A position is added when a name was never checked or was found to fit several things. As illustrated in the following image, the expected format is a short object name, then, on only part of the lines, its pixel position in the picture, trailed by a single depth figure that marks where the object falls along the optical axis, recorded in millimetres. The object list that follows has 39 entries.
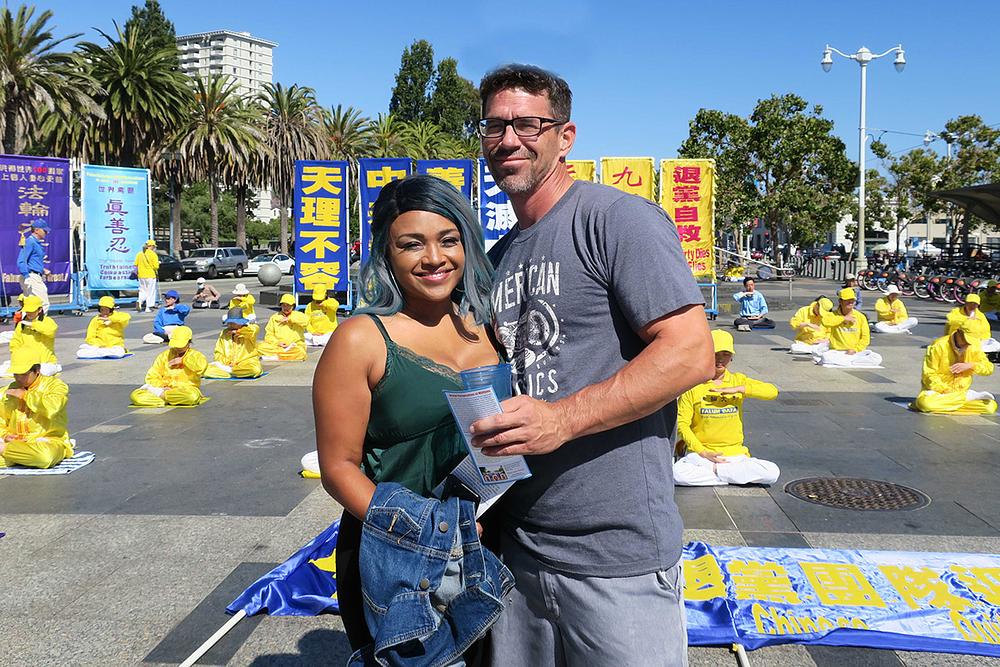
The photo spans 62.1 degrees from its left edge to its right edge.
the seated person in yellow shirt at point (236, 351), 11073
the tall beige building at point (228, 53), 176375
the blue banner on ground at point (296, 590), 3805
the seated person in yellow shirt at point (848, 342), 12078
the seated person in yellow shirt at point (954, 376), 8523
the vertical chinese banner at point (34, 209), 16922
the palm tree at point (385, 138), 46750
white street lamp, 29312
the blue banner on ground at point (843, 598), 3459
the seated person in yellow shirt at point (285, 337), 12867
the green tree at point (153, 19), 63500
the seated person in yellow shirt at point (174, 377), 9172
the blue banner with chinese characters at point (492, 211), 17016
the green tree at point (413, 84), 65188
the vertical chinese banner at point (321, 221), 17906
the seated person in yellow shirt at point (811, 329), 13039
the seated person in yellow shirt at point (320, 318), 14023
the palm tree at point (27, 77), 26844
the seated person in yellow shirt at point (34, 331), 9727
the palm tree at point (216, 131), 34688
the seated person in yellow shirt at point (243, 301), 11746
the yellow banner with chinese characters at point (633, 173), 17516
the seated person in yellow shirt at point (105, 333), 12516
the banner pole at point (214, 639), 3367
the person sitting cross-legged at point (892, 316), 15953
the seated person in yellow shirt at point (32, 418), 6441
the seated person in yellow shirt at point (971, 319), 9203
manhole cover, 5480
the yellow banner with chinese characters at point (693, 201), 17812
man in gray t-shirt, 1709
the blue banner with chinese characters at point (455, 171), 17156
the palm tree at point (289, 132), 40000
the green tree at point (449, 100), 63750
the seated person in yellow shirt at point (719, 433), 5965
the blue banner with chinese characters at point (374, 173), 17484
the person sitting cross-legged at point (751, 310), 16812
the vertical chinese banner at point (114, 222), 19500
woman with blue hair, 1880
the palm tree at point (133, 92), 31172
